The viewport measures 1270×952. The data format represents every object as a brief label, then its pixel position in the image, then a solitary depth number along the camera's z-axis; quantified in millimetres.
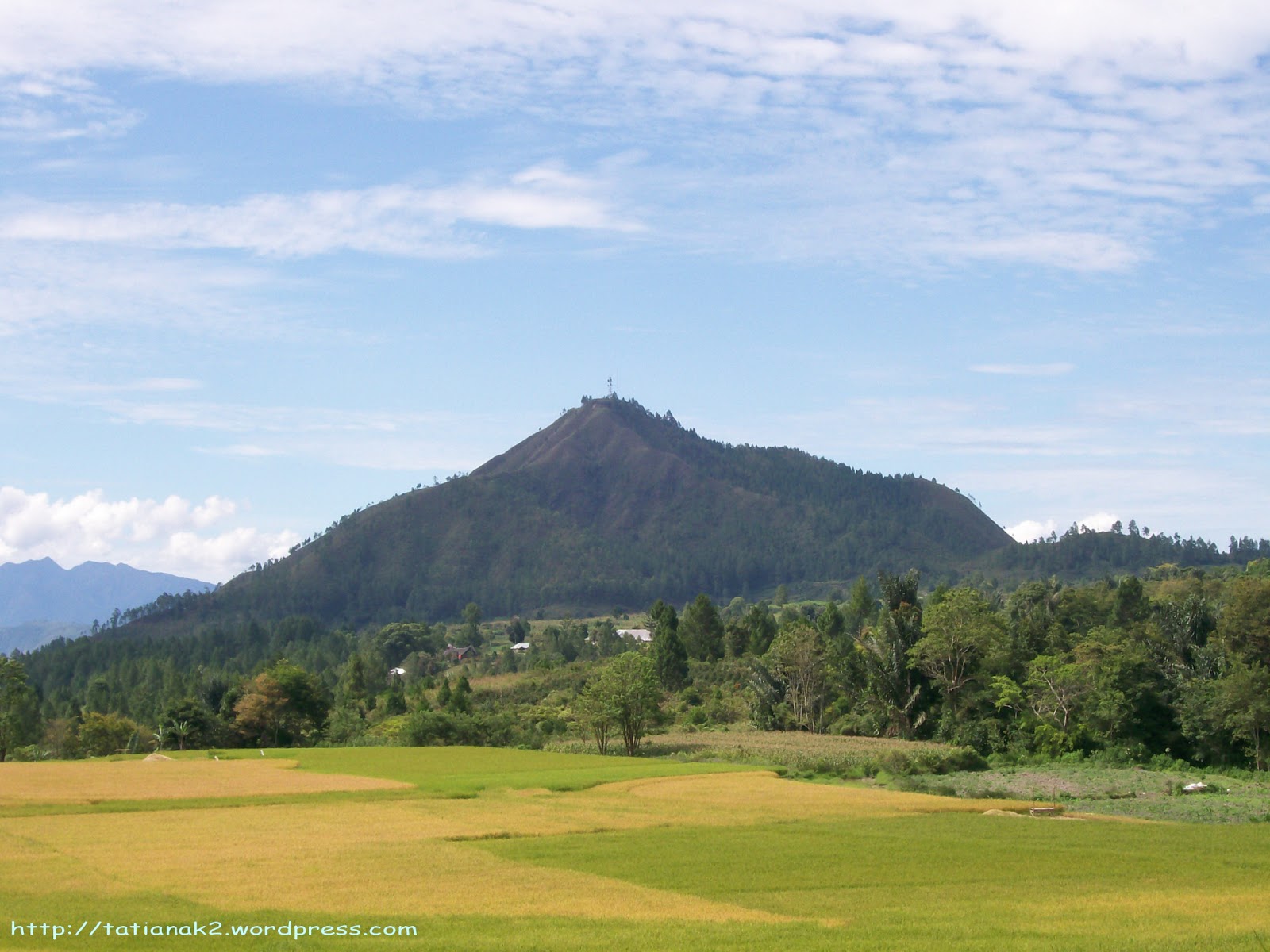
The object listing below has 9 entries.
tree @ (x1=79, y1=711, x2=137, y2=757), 99188
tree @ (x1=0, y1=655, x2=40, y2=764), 90188
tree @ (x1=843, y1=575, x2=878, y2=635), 150375
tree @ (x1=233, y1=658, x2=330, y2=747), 95875
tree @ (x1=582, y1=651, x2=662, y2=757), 83688
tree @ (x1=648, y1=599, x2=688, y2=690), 120375
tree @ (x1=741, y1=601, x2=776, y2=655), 129875
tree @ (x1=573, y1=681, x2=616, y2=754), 84062
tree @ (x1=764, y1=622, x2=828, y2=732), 95344
